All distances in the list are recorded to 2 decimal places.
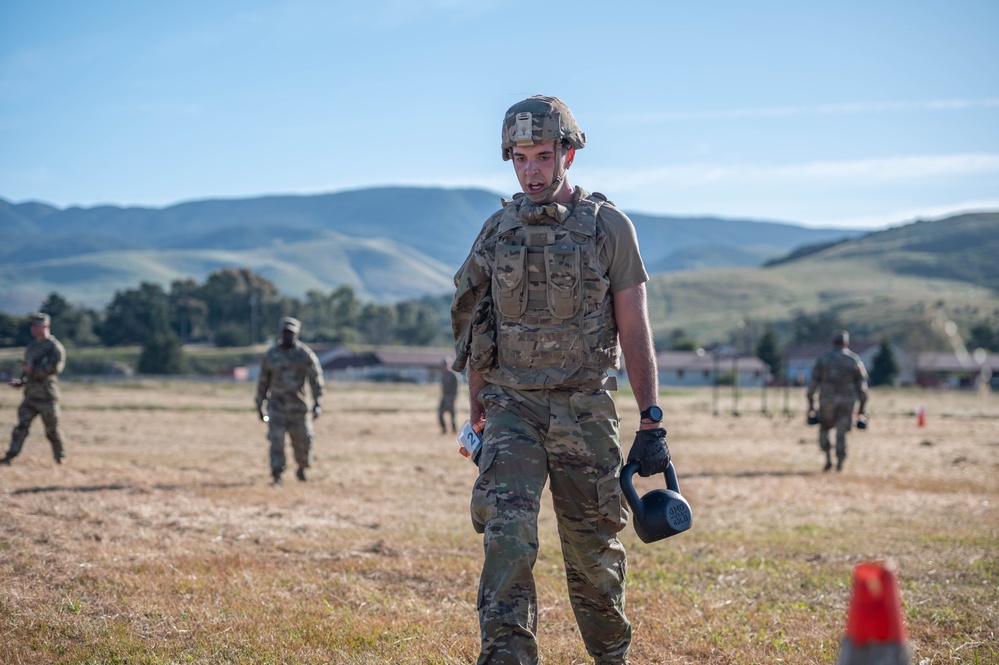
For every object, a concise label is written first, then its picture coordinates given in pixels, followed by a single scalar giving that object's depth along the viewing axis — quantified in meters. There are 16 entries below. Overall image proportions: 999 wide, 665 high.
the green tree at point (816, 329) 124.50
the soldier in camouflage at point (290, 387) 15.53
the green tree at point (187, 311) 126.56
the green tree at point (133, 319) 112.00
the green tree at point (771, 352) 103.31
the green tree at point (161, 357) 88.94
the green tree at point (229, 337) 122.19
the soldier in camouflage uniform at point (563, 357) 5.20
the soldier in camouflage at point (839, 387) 18.47
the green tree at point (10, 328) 54.40
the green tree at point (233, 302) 131.62
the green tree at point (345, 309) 156.25
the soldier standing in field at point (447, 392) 27.80
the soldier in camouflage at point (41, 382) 15.84
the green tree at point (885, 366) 85.19
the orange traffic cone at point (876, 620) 2.50
